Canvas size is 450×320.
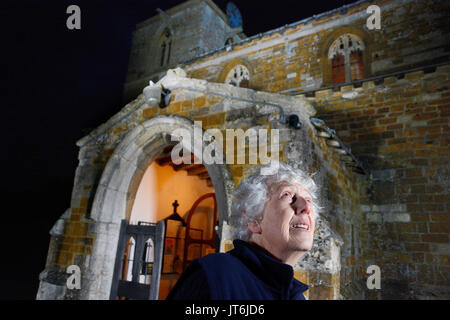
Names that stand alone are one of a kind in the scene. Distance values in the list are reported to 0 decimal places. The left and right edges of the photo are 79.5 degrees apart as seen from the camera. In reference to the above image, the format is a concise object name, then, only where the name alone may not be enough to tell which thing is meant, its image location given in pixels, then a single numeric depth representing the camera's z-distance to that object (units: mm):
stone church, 3887
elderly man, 993
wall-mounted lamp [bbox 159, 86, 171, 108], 4941
